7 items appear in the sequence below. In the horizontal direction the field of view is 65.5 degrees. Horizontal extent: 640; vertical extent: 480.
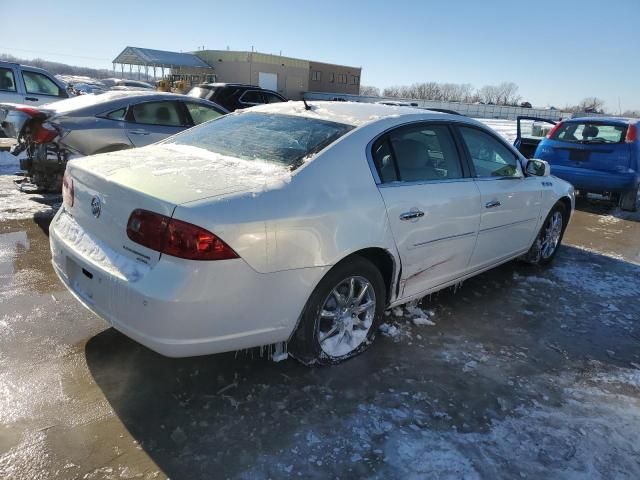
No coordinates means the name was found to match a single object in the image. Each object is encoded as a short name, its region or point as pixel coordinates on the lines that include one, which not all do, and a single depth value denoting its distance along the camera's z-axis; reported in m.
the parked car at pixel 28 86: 11.12
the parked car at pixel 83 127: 6.18
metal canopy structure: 46.25
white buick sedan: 2.39
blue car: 8.11
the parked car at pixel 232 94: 11.69
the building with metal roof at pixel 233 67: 47.66
